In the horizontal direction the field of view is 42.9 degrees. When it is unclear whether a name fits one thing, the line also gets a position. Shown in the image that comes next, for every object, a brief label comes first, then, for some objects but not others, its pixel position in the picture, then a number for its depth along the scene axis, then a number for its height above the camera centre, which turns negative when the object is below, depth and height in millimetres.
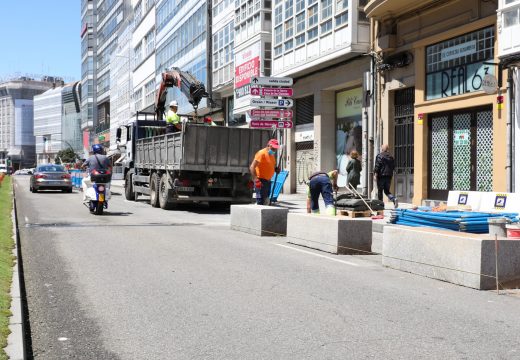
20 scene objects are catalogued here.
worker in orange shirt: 13977 +125
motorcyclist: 15969 +326
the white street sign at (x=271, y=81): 16453 +2392
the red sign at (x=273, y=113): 16953 +1614
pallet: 12641 -715
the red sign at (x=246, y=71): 29298 +4811
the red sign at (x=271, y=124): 17172 +1357
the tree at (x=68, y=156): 132375 +3866
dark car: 29766 -224
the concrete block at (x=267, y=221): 12141 -827
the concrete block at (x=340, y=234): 9680 -870
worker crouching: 12359 -225
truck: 17531 +323
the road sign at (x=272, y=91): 16717 +2159
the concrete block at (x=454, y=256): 6992 -896
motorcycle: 15844 -360
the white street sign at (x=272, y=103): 16870 +1876
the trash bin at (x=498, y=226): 8125 -613
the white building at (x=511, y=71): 14969 +2469
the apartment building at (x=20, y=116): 188738 +16886
